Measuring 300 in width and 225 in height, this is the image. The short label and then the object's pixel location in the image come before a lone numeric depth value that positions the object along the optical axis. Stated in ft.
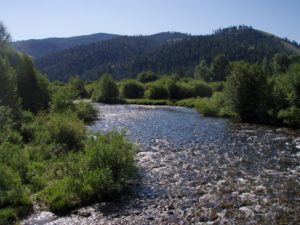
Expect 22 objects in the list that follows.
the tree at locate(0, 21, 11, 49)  196.21
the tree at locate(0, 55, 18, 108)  125.90
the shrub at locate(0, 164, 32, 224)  58.44
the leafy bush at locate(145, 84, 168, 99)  346.74
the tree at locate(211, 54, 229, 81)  517.14
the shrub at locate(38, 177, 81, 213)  63.52
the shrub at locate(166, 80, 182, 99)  357.96
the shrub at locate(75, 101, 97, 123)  192.34
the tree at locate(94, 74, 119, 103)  331.77
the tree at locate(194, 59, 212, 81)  510.99
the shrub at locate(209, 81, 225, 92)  384.76
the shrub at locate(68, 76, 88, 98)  394.75
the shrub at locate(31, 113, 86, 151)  102.37
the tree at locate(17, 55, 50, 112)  165.48
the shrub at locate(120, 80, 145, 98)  373.81
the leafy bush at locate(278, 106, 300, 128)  162.30
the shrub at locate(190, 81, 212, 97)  362.33
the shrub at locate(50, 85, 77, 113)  174.29
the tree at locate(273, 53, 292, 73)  479.21
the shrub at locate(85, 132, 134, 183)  73.36
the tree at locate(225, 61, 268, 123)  184.55
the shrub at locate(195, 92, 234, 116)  210.79
